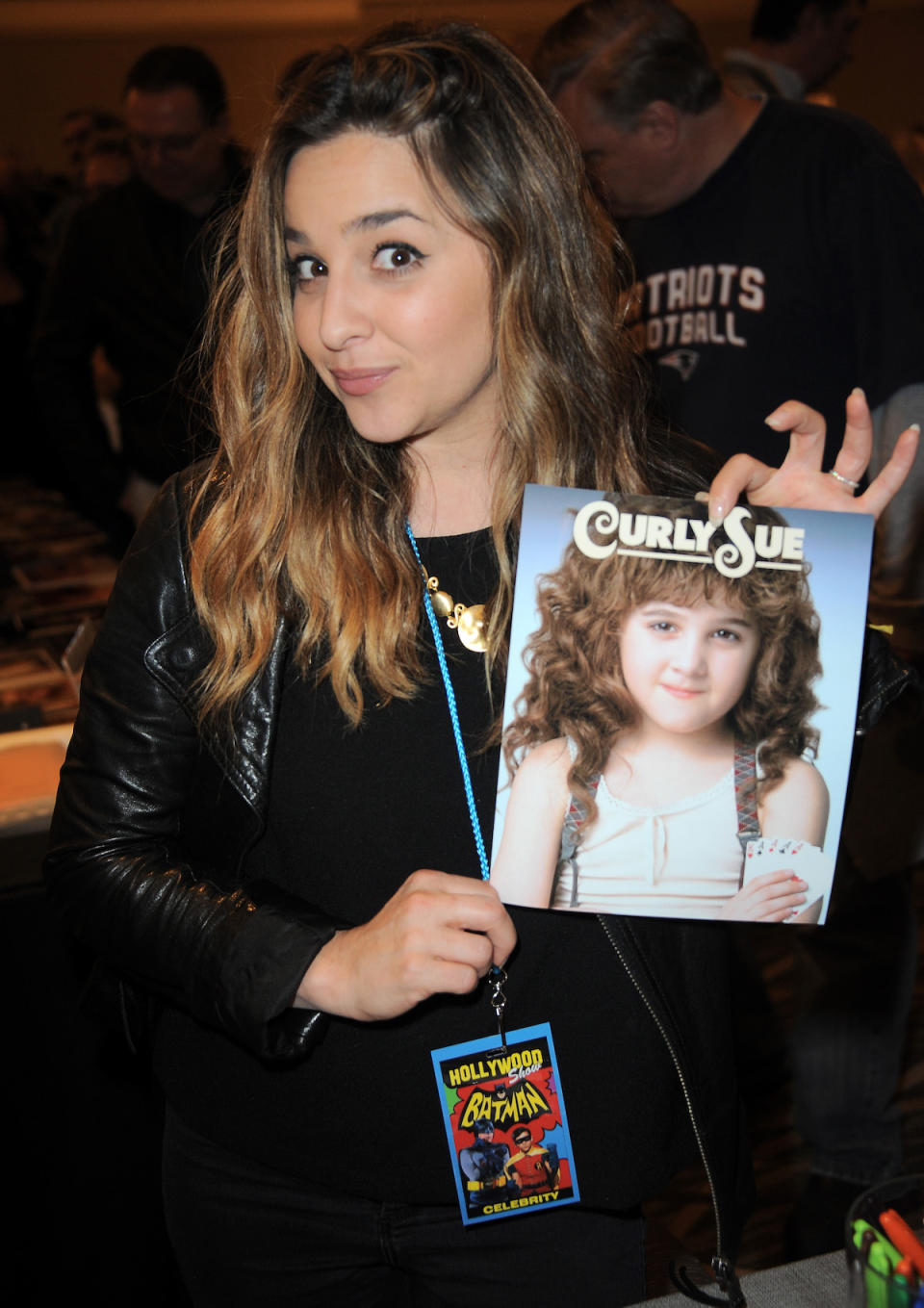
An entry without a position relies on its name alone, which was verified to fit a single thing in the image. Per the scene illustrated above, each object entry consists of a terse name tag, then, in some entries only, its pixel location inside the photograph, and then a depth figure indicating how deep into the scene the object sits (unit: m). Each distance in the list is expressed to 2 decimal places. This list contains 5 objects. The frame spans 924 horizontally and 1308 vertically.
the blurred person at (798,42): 2.83
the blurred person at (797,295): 2.10
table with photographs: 1.95
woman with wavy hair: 1.06
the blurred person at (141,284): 3.09
